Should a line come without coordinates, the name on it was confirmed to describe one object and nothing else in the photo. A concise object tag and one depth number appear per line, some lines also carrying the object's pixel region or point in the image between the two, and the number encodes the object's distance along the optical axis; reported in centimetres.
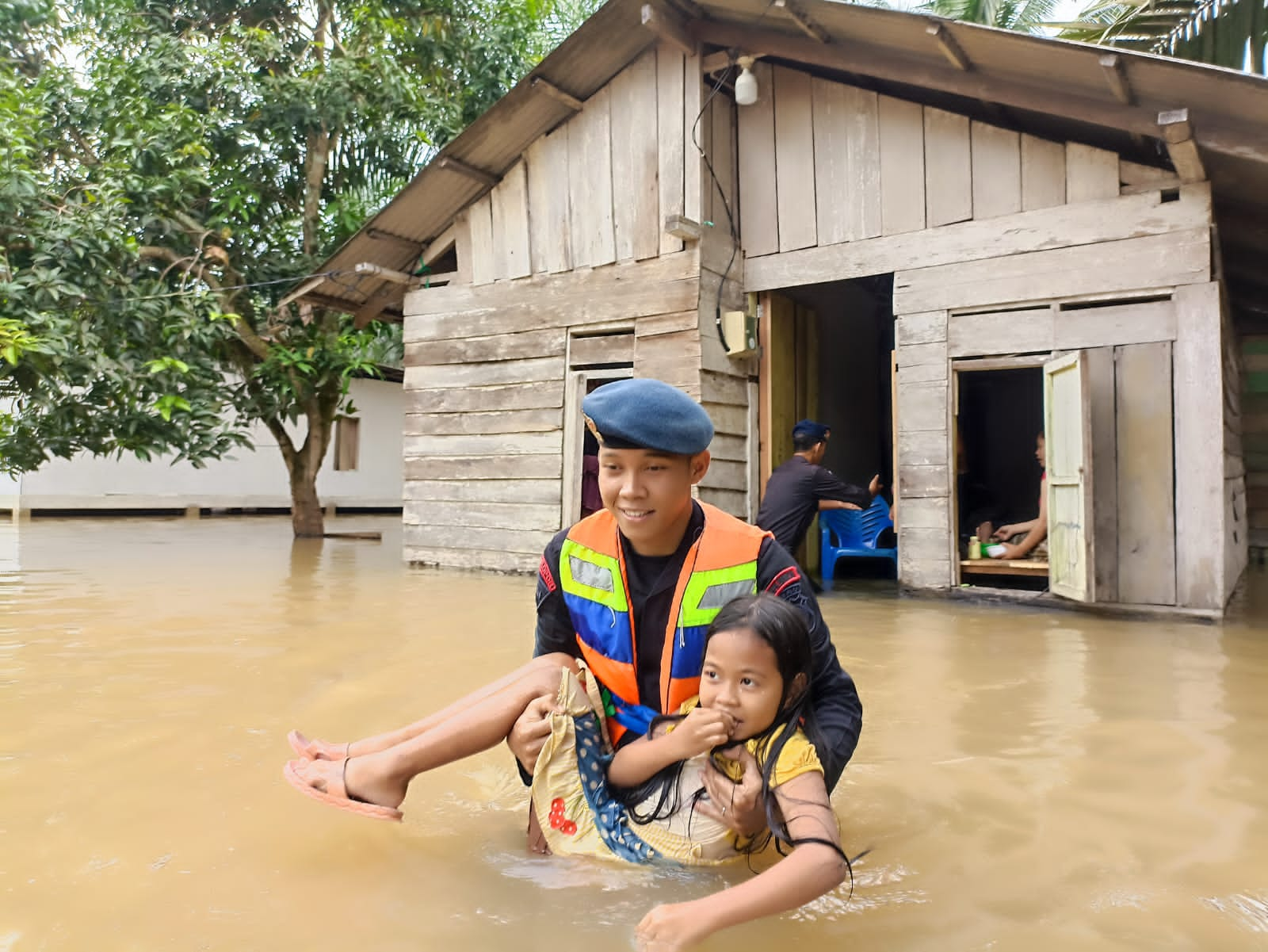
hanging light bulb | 758
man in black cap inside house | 688
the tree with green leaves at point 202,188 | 867
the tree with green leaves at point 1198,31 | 809
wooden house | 625
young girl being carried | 200
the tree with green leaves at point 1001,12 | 1280
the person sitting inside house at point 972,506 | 792
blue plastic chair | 875
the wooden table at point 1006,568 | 699
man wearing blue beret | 213
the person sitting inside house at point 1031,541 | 718
